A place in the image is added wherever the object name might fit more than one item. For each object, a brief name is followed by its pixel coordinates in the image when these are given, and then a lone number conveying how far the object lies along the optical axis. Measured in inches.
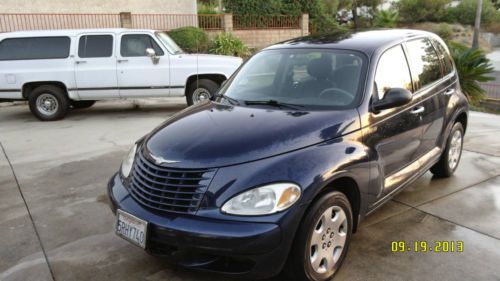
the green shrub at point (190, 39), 657.6
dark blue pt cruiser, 104.3
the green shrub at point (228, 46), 686.1
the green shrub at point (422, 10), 1477.6
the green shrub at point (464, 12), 1530.5
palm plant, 408.2
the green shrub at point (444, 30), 1307.8
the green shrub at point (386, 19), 927.2
